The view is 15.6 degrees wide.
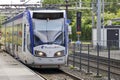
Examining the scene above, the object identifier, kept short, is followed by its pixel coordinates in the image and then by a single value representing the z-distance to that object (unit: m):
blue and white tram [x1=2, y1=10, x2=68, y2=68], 22.38
